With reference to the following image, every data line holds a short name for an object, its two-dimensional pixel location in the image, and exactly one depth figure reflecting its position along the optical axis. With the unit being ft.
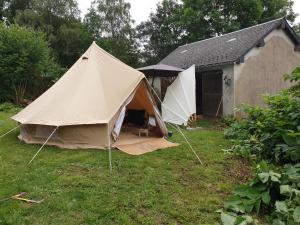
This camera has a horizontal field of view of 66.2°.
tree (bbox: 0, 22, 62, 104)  33.63
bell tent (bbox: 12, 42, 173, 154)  16.06
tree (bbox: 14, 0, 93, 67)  51.71
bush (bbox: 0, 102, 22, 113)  30.56
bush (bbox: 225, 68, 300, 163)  12.49
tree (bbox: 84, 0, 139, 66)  54.38
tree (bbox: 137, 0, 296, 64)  55.64
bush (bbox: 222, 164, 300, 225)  8.54
